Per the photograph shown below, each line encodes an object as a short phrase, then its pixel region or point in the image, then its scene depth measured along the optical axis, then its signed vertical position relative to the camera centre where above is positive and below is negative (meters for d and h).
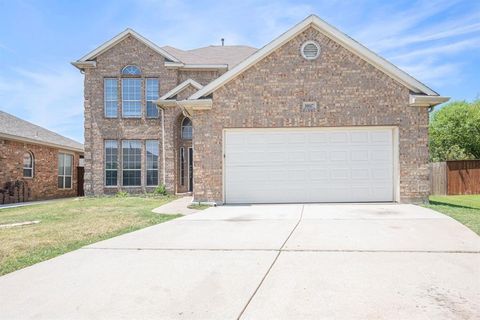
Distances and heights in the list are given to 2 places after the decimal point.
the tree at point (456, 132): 29.98 +2.38
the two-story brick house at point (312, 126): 12.26 +1.17
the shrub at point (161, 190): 19.39 -1.29
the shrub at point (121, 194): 19.42 -1.49
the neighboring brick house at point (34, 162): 17.53 +0.12
